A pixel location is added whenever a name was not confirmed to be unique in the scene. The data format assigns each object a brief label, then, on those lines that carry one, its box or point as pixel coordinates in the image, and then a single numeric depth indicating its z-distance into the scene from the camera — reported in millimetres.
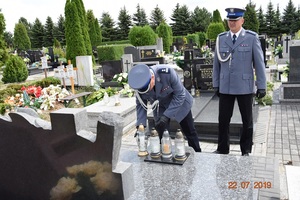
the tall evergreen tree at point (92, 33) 30908
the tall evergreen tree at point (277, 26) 40969
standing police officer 3383
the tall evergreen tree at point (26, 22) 62350
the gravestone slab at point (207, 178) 2367
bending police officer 3080
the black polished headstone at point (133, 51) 11516
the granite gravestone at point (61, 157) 2126
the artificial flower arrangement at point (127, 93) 6970
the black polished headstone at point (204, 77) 6996
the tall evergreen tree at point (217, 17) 34094
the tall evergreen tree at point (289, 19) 40500
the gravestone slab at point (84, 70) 8781
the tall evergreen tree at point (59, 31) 43788
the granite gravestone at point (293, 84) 6957
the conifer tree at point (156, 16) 44938
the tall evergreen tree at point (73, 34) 12750
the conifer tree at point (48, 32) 44062
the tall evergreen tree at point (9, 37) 55819
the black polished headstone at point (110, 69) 9719
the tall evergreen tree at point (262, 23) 41281
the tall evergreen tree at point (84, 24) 14425
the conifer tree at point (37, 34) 43719
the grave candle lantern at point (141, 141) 2963
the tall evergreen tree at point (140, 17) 44438
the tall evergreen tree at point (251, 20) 28266
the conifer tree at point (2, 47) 13364
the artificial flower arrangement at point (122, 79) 8203
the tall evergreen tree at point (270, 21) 41281
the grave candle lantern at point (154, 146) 2887
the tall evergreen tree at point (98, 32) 32594
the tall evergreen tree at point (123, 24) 41938
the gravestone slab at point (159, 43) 21659
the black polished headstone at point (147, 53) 15148
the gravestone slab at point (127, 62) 9359
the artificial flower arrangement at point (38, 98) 6555
